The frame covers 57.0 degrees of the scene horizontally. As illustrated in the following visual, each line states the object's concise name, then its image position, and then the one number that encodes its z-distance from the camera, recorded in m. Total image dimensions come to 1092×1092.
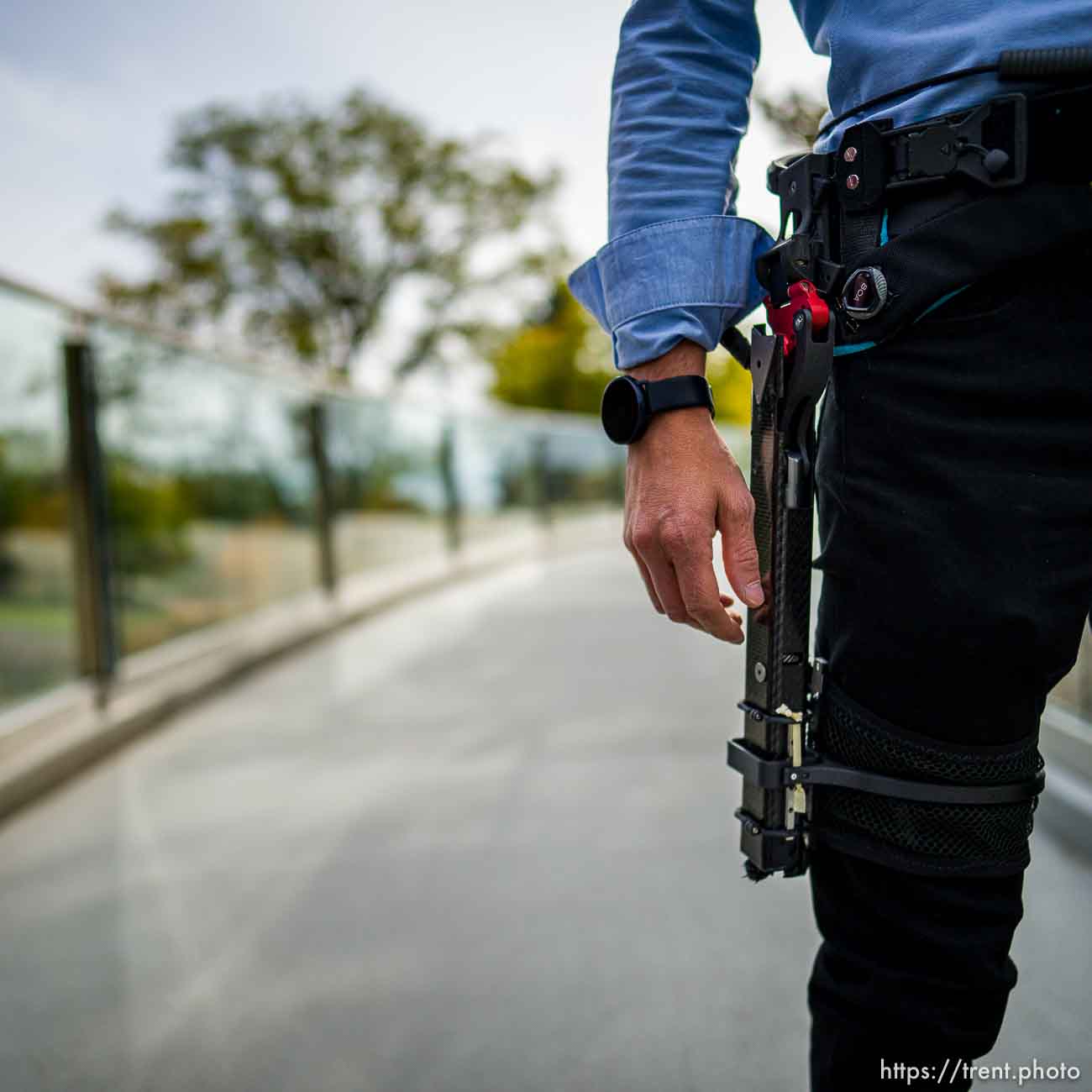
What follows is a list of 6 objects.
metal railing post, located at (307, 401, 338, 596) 5.98
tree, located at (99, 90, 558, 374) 25.80
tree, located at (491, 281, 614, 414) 36.81
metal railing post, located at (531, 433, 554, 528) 12.53
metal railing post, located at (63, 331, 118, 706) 3.27
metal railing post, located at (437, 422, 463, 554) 8.91
